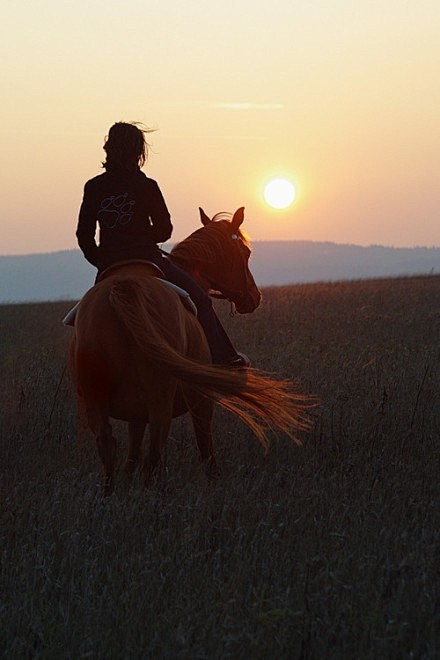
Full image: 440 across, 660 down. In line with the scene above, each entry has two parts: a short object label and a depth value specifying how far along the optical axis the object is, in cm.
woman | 1423
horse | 1278
